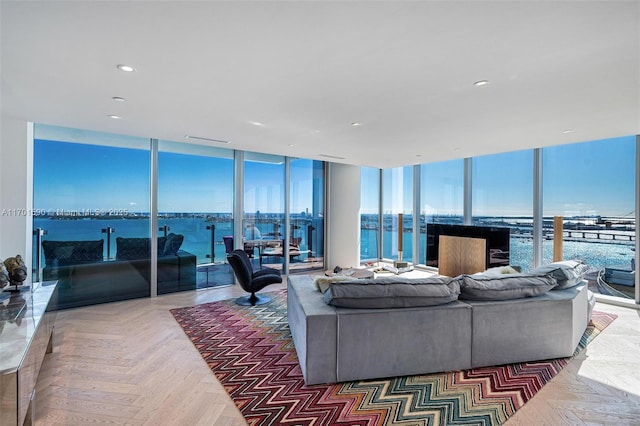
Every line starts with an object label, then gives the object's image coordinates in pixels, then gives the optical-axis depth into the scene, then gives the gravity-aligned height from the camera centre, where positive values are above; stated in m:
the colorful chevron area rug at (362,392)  2.12 -1.32
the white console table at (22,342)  1.62 -0.79
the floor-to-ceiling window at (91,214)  4.33 -0.03
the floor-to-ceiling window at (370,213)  8.11 +0.03
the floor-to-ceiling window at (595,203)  4.79 +0.21
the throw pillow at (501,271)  3.79 -0.67
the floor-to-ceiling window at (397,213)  7.60 +0.04
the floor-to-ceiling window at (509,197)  5.74 +0.34
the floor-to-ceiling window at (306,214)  6.75 -0.02
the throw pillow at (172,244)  5.25 -0.51
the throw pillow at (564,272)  3.15 -0.57
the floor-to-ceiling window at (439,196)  6.78 +0.41
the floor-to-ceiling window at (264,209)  6.04 +0.08
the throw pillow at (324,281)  2.96 -0.62
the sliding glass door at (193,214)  5.22 -0.02
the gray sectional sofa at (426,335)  2.45 -0.97
